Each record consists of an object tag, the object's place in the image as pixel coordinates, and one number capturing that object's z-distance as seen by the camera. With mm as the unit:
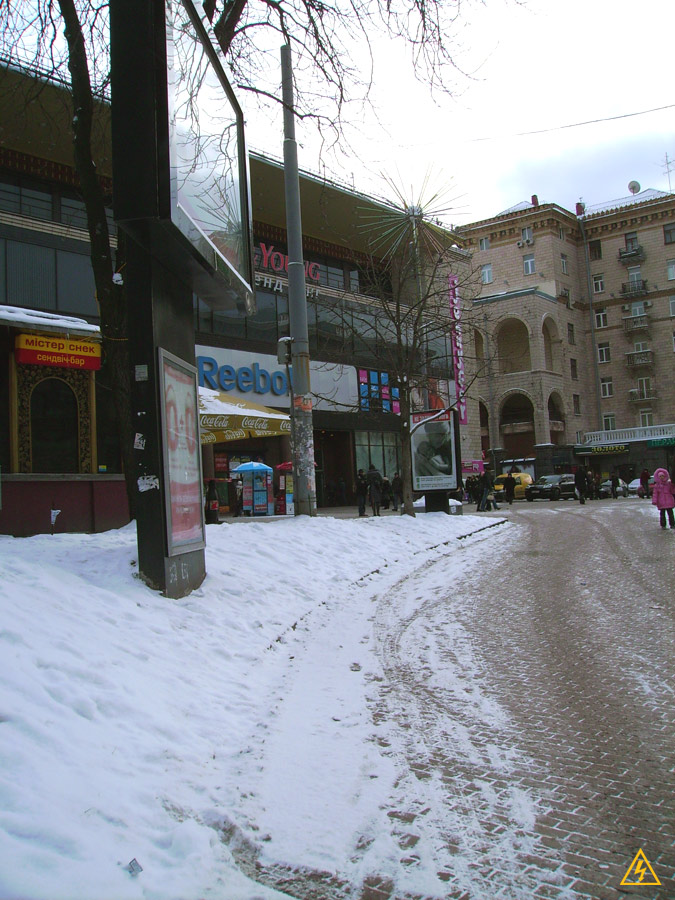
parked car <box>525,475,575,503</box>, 37562
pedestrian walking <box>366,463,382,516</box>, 23859
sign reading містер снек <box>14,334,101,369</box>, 13844
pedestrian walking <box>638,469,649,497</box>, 35438
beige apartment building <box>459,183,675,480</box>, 54375
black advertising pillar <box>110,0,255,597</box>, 6086
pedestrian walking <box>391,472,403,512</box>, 29447
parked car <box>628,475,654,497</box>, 40625
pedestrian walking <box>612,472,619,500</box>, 40122
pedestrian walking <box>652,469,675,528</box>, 16094
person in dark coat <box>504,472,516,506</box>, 36562
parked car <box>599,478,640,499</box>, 40438
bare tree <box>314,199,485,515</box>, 17984
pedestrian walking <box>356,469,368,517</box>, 23781
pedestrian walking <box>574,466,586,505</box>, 30980
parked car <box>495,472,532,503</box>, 40000
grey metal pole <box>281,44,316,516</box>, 12961
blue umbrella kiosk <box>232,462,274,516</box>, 23812
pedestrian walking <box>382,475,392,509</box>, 31870
